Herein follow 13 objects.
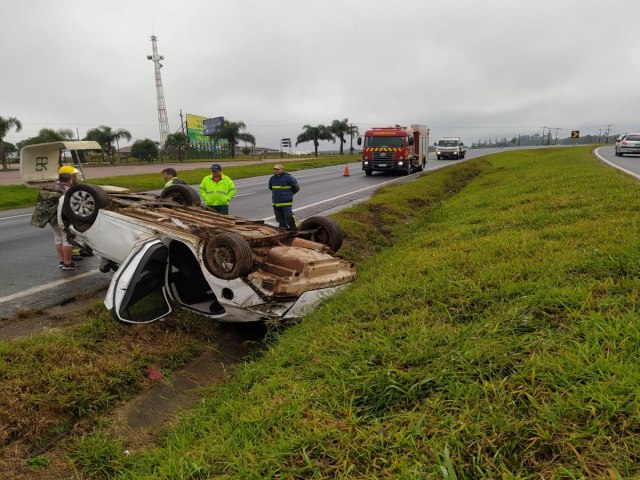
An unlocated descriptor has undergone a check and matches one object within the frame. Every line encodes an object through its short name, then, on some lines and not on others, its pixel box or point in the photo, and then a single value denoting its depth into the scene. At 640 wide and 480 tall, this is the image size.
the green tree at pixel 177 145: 62.22
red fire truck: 23.20
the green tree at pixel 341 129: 72.12
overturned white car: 3.90
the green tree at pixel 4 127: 45.68
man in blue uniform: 7.76
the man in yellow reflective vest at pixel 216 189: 7.30
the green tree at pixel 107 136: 60.20
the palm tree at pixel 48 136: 48.78
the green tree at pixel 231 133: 68.19
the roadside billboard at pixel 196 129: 74.81
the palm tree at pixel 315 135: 70.69
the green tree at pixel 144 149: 57.38
